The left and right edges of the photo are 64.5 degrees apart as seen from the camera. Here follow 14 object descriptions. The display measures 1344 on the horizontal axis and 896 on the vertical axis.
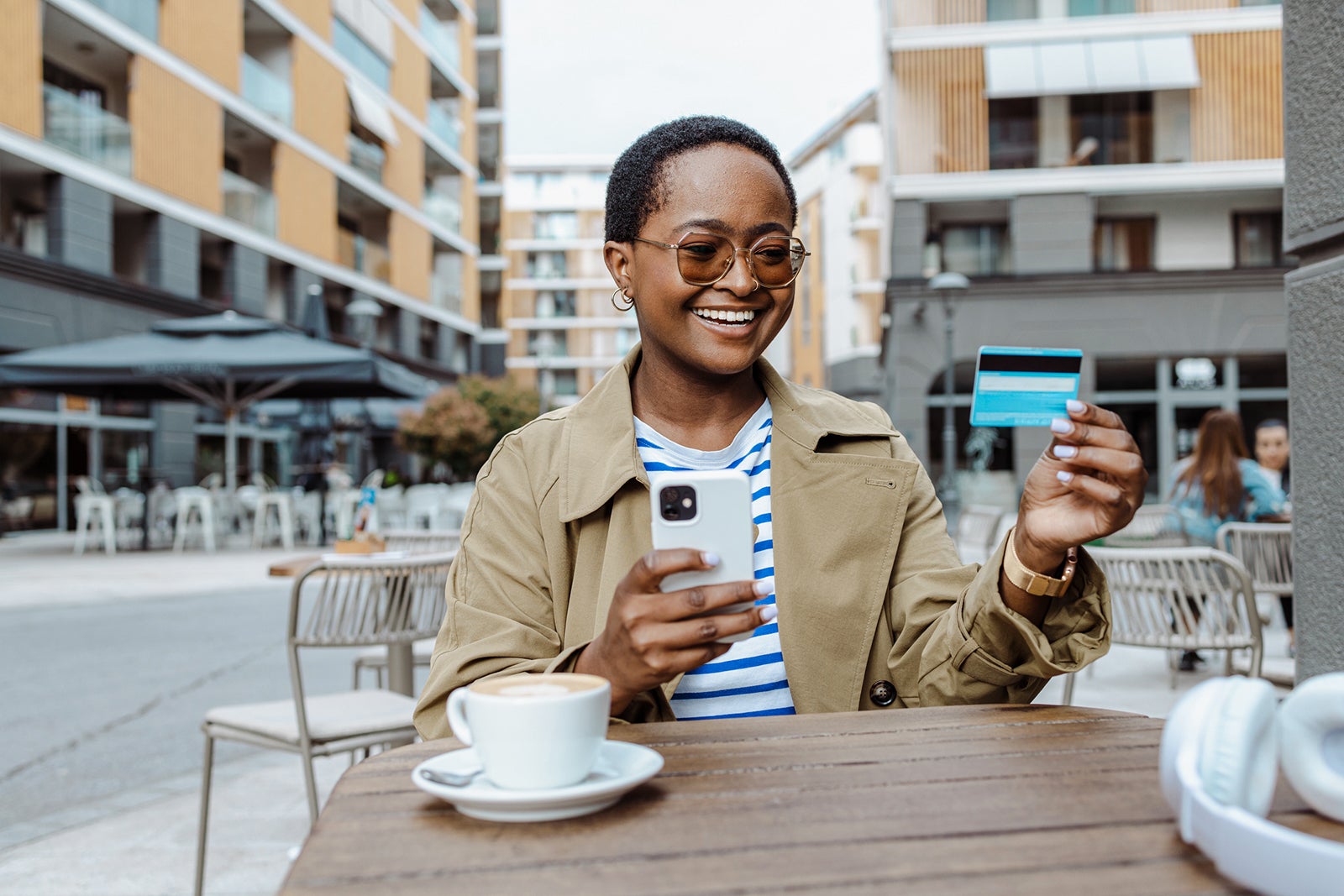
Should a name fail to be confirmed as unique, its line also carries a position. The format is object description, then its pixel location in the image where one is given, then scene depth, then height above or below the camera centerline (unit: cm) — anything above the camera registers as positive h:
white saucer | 91 -30
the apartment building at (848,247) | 3566 +729
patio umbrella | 1189 +107
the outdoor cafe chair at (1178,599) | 343 -48
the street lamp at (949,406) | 1635 +80
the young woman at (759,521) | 148 -11
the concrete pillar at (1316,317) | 224 +29
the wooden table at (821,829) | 80 -32
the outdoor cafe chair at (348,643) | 287 -56
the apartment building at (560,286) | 6231 +1005
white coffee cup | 92 -24
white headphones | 72 -25
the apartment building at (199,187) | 1595 +511
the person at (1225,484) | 616 -18
